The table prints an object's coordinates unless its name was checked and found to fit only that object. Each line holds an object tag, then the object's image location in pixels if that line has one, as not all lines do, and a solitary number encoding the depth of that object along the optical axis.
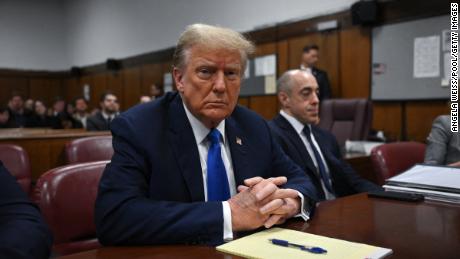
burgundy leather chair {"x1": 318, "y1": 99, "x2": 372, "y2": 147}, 4.93
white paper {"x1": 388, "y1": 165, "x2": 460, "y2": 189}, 1.71
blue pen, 1.04
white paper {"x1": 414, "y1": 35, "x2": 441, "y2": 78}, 5.57
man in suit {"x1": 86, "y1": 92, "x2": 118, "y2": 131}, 6.87
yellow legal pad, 1.02
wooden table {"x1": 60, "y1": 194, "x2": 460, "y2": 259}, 1.08
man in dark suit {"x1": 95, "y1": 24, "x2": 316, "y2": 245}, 1.22
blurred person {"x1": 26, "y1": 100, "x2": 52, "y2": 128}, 10.78
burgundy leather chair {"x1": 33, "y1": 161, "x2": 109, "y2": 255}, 1.60
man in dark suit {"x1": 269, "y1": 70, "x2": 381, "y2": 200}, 2.61
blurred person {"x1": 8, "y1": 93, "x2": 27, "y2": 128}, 10.19
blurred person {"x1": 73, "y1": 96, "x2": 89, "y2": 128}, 10.09
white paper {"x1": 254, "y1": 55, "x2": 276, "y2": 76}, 7.90
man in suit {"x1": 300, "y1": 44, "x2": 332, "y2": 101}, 6.58
